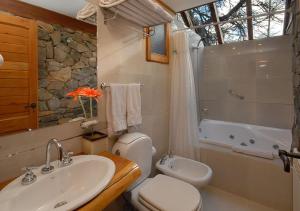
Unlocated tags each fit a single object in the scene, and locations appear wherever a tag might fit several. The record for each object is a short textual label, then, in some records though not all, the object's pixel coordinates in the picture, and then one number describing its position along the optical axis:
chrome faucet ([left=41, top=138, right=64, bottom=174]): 0.98
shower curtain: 2.18
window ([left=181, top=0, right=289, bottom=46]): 2.44
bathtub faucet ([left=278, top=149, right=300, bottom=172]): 0.91
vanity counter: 0.80
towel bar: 1.41
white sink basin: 0.77
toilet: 1.27
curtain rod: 1.66
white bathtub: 2.10
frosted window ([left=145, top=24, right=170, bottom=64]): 1.95
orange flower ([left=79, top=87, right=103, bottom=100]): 1.26
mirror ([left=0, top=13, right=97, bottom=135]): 0.91
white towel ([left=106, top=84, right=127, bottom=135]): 1.44
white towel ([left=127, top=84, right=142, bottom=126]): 1.59
